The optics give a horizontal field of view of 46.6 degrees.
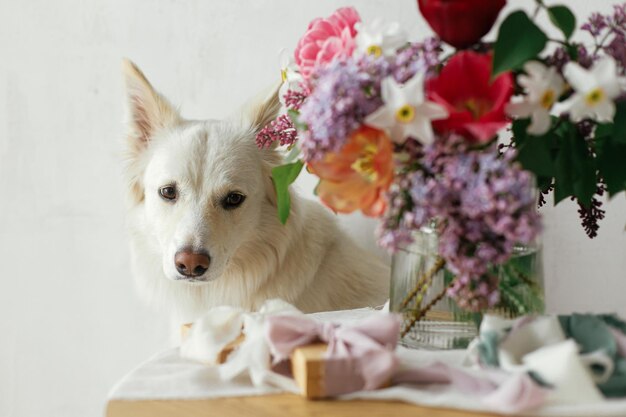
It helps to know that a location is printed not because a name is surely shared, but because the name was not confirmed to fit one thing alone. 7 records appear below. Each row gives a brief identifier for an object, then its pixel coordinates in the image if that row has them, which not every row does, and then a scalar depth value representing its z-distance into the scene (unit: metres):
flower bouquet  0.84
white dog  1.55
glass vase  1.04
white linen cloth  0.84
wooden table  0.88
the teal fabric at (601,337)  0.87
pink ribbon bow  0.91
